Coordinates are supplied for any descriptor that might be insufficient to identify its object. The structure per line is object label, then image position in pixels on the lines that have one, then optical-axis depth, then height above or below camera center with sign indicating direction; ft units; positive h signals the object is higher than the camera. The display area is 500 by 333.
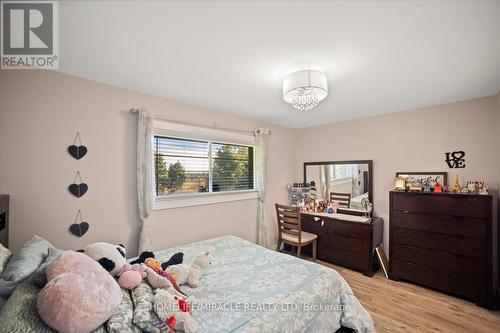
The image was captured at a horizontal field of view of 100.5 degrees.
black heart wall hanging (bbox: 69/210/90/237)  6.26 -1.85
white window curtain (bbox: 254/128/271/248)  11.12 -0.88
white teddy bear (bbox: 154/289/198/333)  3.39 -2.49
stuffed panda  4.56 -2.08
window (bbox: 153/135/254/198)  8.38 -0.01
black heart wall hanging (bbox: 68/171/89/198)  6.24 -0.67
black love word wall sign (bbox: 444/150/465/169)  8.50 +0.28
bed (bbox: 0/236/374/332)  3.19 -2.89
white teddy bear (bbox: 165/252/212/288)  5.08 -2.71
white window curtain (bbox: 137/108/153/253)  7.30 -0.29
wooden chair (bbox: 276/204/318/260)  9.97 -3.17
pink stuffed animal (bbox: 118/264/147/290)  4.08 -2.26
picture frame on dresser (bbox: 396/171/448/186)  8.80 -0.44
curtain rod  7.35 +1.82
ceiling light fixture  5.69 +2.16
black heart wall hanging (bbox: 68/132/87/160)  6.25 +0.51
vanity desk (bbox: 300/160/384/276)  9.67 -2.65
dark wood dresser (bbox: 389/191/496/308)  7.20 -2.92
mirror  10.87 -0.82
